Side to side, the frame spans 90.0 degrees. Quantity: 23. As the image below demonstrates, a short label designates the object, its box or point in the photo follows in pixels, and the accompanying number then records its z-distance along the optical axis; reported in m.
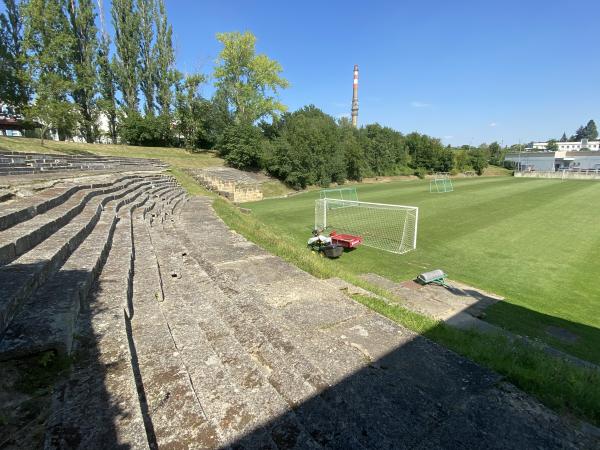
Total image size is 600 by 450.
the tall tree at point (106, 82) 35.66
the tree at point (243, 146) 35.81
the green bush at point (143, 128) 37.25
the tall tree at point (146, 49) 37.84
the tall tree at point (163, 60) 39.03
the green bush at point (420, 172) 58.72
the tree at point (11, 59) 31.16
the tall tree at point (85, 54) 32.66
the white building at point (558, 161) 76.72
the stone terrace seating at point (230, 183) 27.75
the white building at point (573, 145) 113.61
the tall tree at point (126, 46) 36.47
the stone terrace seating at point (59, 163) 11.53
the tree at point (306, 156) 35.50
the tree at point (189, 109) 39.28
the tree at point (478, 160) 70.00
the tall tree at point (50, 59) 21.42
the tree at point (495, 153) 82.31
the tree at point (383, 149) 51.94
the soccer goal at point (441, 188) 36.72
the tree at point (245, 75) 41.97
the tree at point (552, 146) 145.30
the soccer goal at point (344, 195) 30.98
